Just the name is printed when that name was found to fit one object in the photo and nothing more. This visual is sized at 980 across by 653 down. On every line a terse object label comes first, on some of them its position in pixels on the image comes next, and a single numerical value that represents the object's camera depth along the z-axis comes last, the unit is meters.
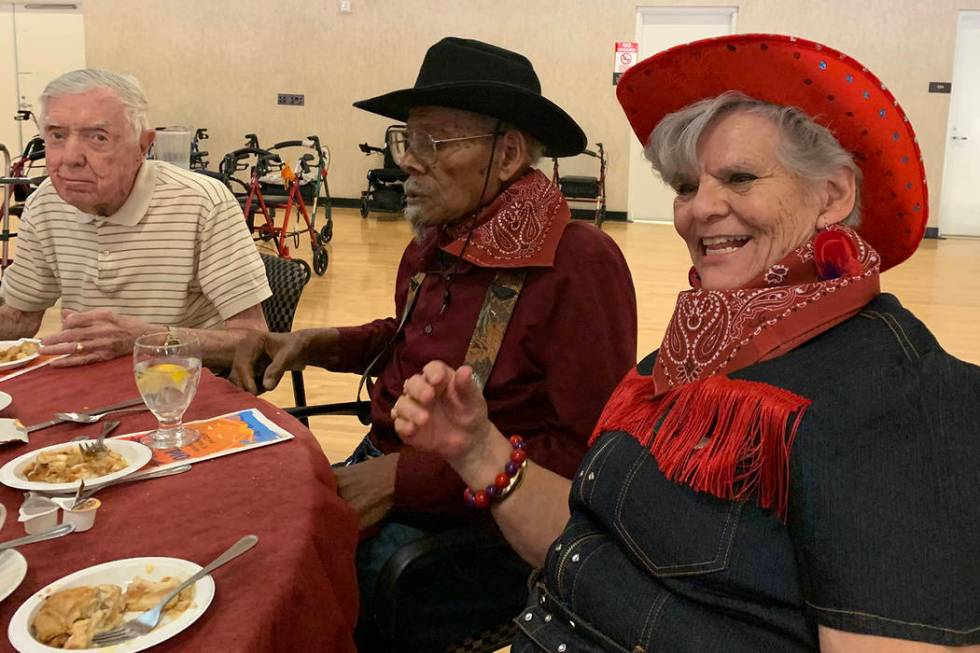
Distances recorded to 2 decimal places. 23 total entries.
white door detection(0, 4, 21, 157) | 13.20
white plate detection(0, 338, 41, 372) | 1.84
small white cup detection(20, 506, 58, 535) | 1.09
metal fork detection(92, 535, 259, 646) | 0.89
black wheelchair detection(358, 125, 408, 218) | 11.79
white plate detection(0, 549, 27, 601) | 0.95
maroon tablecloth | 0.96
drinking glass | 1.44
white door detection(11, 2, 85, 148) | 13.31
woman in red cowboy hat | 0.88
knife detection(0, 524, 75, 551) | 1.02
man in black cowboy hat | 1.76
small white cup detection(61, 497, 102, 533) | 1.12
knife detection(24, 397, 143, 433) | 1.49
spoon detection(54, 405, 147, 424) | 1.52
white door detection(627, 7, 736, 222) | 11.59
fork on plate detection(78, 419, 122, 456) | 1.34
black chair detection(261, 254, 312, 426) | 2.69
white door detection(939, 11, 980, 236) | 11.13
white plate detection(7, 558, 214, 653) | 0.87
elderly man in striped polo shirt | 2.38
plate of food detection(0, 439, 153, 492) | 1.25
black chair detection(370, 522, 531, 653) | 1.55
